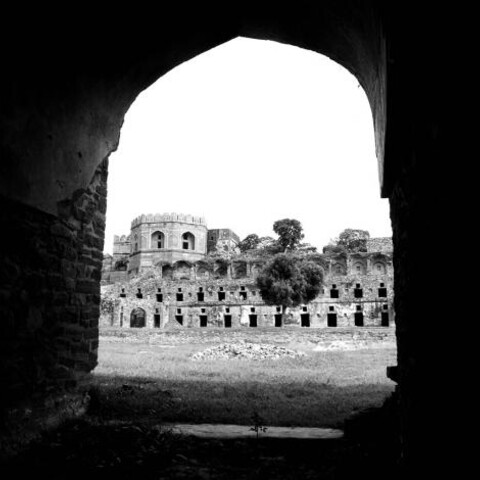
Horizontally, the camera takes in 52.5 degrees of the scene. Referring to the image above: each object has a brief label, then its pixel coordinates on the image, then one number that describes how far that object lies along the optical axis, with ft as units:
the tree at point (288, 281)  149.38
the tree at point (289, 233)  240.92
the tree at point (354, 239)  240.12
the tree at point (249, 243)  272.10
